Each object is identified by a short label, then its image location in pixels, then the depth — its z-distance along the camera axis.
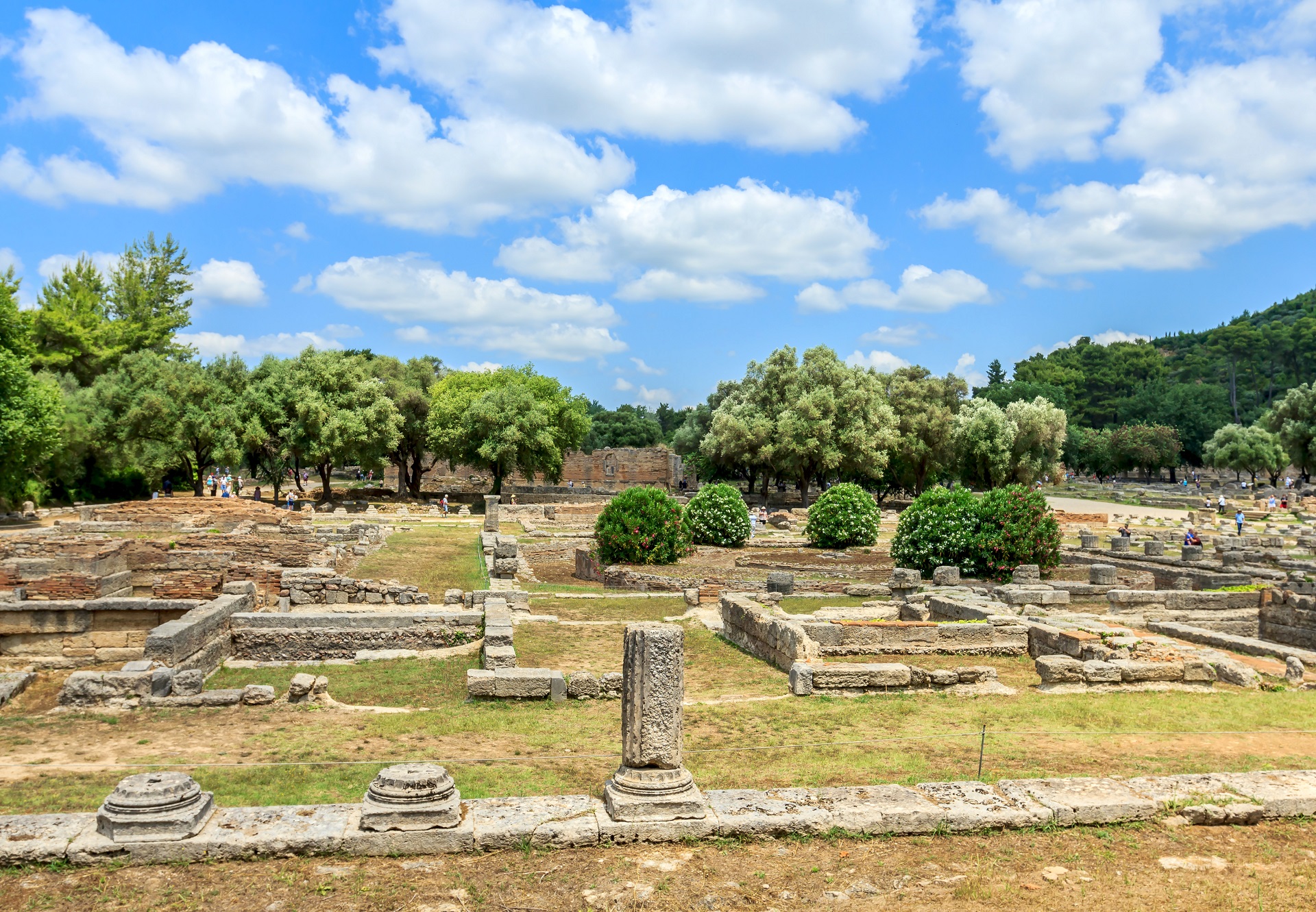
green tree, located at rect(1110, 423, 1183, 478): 73.50
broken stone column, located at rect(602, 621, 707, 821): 5.63
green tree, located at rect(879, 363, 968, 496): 51.88
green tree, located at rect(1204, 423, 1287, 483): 66.19
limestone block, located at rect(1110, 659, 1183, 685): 10.81
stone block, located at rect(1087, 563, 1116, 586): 19.70
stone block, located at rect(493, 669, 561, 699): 9.87
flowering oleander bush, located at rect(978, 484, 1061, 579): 20.31
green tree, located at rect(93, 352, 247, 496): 40.31
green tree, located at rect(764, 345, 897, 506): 46.38
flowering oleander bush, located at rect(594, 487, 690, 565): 22.11
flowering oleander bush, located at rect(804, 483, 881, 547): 27.03
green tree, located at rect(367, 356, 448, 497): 49.78
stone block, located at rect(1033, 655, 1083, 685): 10.70
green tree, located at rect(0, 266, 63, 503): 29.11
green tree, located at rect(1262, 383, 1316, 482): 59.94
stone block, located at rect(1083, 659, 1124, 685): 10.72
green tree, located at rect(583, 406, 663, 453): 98.75
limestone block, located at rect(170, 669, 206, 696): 9.55
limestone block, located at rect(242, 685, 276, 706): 9.35
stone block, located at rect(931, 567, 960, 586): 19.31
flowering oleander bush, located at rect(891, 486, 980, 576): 20.61
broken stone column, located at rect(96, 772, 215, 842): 5.01
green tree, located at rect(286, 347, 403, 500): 42.31
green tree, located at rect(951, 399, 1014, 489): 48.75
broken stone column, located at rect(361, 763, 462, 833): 5.26
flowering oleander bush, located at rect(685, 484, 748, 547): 26.56
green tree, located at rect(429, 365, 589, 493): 45.78
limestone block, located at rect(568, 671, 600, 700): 10.01
